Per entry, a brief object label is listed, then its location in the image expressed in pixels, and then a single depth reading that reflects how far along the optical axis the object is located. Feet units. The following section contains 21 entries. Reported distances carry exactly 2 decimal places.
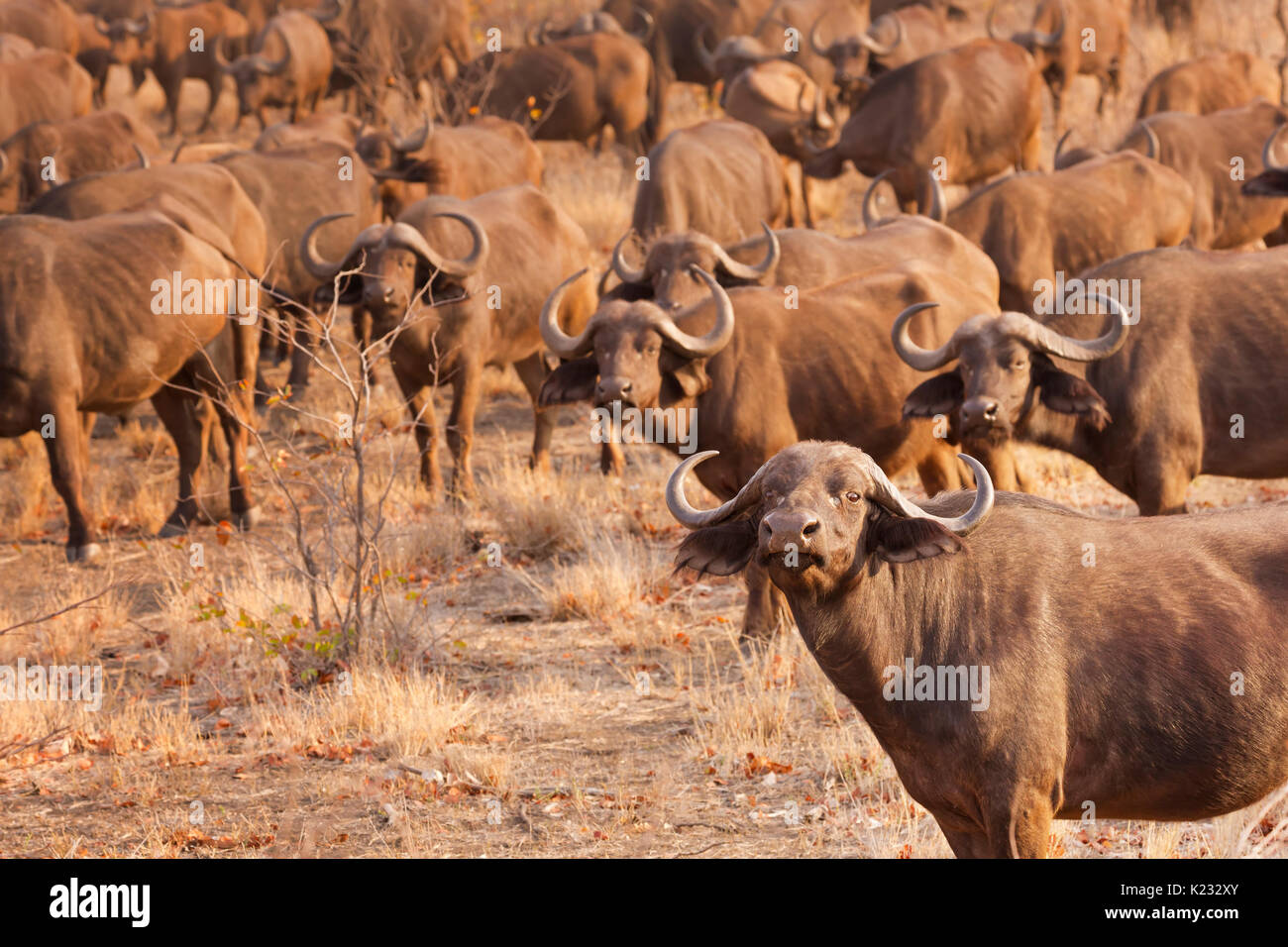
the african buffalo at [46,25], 83.35
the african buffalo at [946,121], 54.19
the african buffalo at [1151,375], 25.54
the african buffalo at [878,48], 65.41
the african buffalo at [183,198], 42.75
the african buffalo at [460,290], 36.09
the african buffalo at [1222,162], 48.44
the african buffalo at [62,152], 53.83
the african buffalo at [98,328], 33.37
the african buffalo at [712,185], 47.91
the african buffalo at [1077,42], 67.15
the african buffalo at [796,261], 34.40
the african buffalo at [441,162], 51.57
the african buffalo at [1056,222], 41.01
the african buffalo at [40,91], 66.95
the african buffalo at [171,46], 80.79
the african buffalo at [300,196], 48.14
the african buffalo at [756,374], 27.40
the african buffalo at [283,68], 73.61
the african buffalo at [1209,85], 61.26
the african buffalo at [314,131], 58.80
